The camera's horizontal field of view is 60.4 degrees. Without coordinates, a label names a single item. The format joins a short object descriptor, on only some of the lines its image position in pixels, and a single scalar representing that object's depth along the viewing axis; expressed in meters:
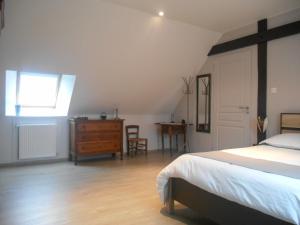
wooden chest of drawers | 4.67
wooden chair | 5.62
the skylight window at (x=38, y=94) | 4.47
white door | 4.67
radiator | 4.48
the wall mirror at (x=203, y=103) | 5.46
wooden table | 5.63
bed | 1.65
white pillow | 3.13
